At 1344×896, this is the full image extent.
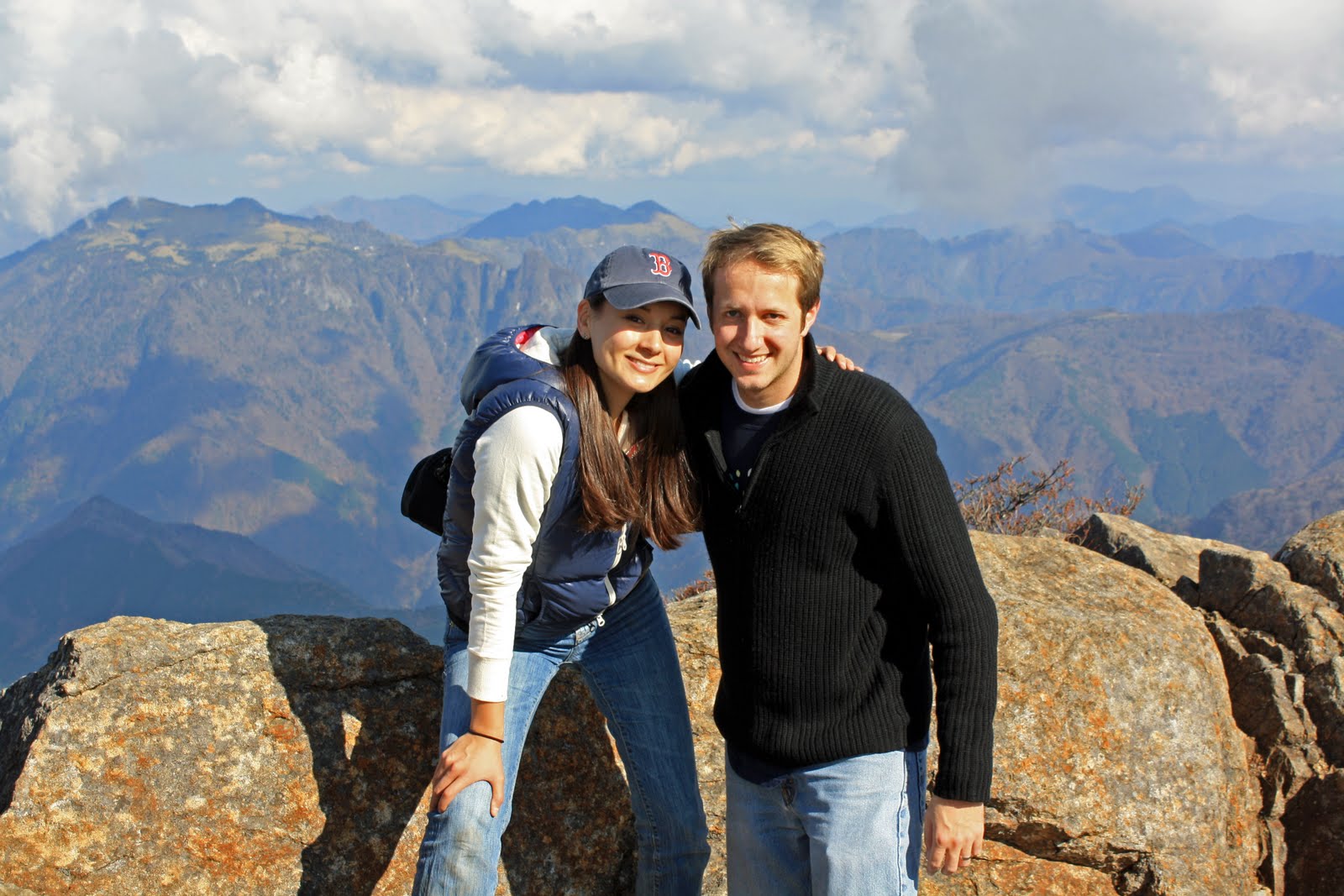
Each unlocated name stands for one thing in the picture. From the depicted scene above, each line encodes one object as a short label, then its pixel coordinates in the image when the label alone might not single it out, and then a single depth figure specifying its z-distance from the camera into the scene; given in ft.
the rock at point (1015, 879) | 21.84
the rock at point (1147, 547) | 30.35
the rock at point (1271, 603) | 26.61
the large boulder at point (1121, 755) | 21.93
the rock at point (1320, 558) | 28.40
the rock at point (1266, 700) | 25.27
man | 14.73
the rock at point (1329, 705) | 24.98
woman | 15.58
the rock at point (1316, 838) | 23.18
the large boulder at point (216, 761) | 18.88
